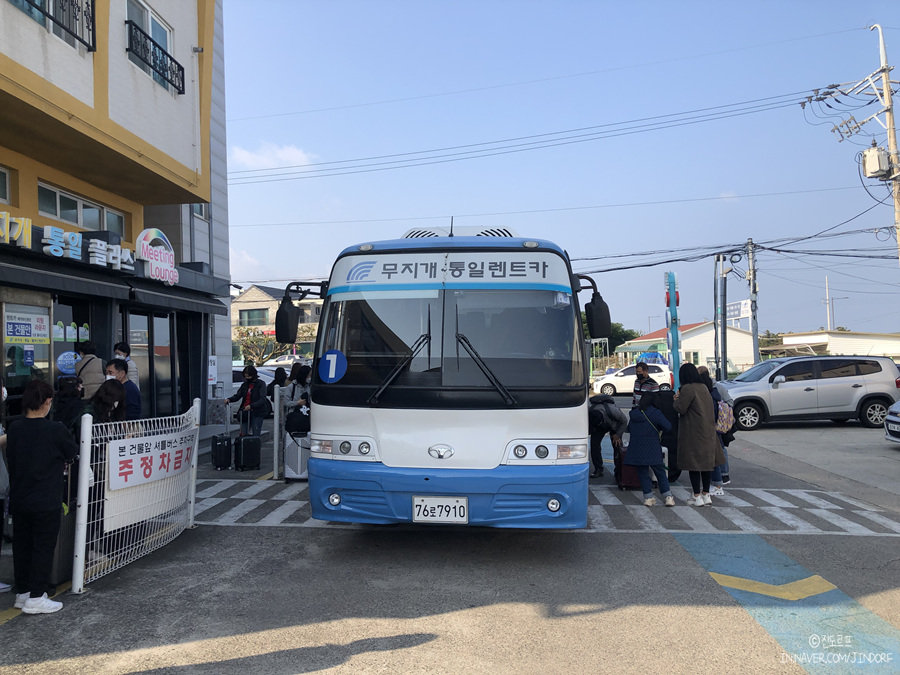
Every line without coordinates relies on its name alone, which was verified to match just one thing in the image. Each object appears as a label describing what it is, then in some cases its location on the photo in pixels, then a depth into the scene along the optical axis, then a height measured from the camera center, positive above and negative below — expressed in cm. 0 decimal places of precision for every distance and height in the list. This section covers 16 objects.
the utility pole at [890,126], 2028 +694
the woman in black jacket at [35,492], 443 -83
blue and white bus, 531 -26
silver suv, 1570 -98
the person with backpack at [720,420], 838 -87
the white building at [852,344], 4722 +33
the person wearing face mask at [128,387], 716 -25
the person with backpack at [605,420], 902 -90
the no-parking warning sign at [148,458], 521 -79
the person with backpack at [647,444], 771 -106
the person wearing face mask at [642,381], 884 -38
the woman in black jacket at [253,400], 1165 -66
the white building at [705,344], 6284 +73
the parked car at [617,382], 3023 -129
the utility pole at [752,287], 3325 +324
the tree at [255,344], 5369 +145
